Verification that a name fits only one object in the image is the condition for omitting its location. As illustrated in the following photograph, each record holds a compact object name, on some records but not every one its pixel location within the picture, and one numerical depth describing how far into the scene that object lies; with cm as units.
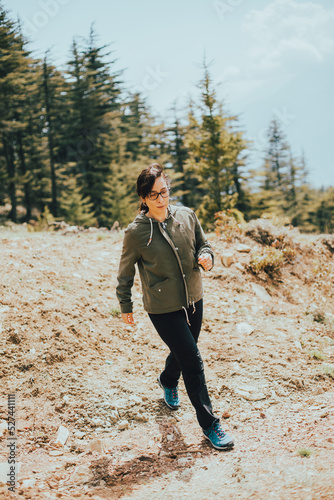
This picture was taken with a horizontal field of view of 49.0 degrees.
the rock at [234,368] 416
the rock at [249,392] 379
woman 286
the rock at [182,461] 286
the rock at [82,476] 270
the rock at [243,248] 729
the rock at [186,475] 265
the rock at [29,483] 256
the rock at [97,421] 343
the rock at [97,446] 308
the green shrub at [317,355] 446
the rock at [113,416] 348
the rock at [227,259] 678
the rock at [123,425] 340
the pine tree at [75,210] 2266
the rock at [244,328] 499
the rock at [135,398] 369
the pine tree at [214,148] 1925
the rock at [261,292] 618
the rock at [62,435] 319
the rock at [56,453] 305
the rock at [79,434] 329
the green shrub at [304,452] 269
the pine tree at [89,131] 2675
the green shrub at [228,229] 769
